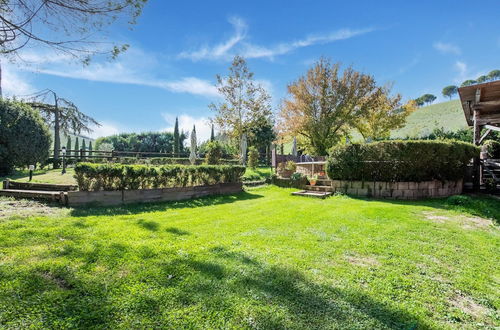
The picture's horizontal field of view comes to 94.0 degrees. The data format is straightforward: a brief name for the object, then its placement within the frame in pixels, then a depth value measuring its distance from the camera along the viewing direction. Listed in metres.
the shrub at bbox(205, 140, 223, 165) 14.38
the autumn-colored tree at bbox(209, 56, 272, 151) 19.78
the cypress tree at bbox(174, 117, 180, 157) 35.38
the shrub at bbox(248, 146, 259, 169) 18.02
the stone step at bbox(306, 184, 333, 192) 9.23
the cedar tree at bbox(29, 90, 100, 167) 18.83
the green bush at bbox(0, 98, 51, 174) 12.46
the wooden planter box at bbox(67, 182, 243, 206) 6.03
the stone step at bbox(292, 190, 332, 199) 8.45
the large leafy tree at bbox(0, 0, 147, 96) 3.58
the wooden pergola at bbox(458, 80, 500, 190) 8.01
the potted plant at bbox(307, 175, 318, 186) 9.95
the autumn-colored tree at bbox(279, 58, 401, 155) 19.53
